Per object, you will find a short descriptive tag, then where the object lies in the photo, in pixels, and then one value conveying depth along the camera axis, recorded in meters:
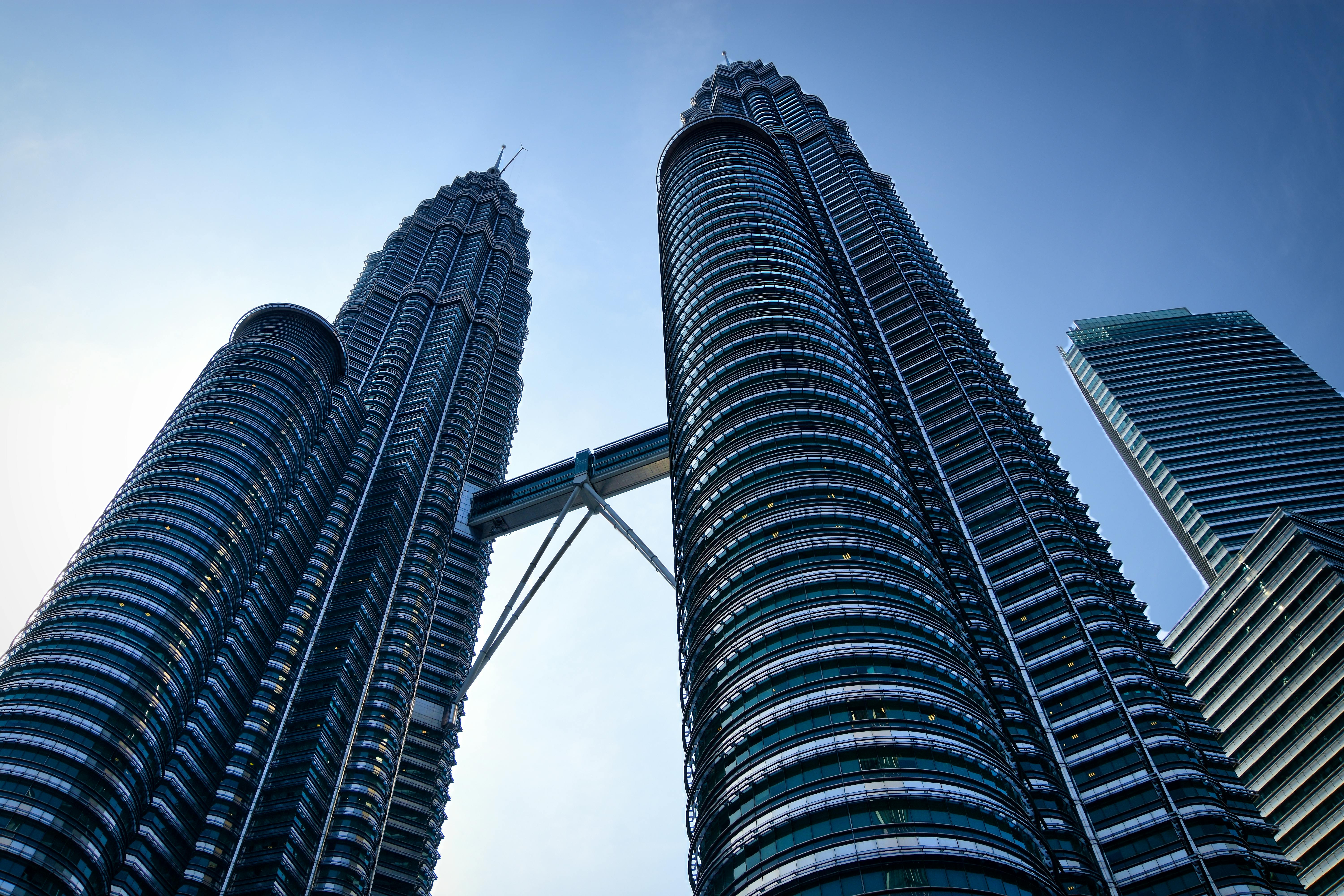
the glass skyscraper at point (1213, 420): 130.12
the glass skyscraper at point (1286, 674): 92.69
